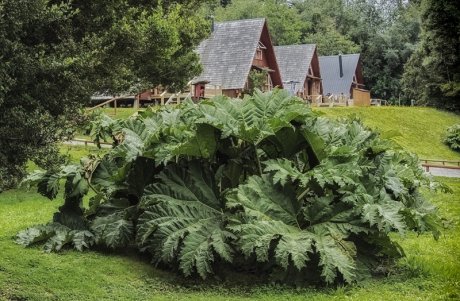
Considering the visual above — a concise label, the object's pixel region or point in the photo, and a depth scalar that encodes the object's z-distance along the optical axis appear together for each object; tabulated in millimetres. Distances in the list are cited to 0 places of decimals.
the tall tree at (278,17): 63438
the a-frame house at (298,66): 44969
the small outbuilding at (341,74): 52938
